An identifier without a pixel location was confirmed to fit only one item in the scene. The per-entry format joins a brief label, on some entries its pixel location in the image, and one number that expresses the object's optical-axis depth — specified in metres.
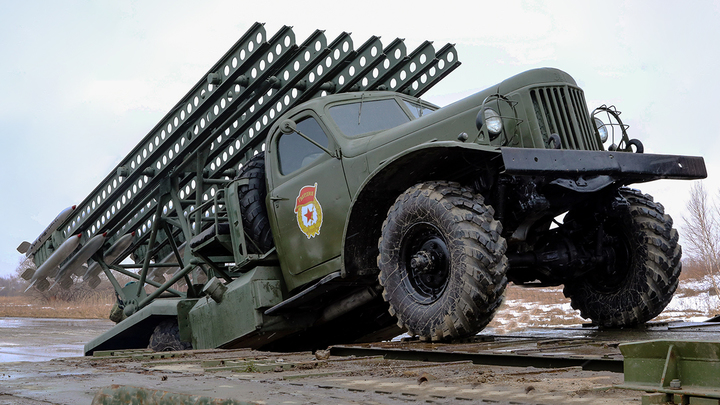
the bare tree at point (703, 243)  21.16
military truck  4.18
